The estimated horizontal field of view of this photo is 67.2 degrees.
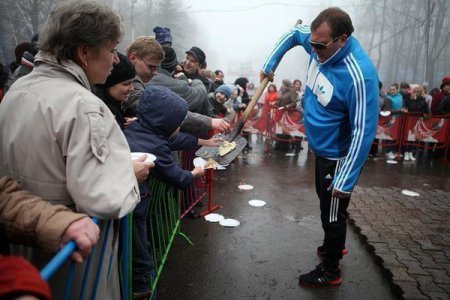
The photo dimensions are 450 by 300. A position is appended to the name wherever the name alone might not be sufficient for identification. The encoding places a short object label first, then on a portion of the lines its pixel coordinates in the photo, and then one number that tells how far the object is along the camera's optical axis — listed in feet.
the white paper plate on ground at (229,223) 14.78
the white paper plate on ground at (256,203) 17.41
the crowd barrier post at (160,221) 9.27
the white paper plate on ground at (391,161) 29.21
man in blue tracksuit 8.99
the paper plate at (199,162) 10.03
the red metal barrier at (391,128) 31.19
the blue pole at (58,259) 3.51
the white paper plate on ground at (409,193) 19.53
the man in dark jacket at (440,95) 31.14
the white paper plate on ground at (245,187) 20.20
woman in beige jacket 4.36
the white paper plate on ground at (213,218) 15.24
